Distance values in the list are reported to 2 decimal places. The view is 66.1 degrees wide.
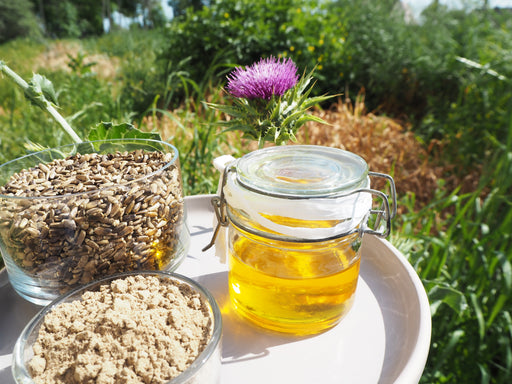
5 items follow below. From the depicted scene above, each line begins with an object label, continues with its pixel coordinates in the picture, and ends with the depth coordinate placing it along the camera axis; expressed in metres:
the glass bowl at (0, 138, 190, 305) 0.23
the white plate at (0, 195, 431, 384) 0.22
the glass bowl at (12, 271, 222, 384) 0.18
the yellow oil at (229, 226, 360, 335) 0.23
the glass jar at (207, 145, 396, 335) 0.21
